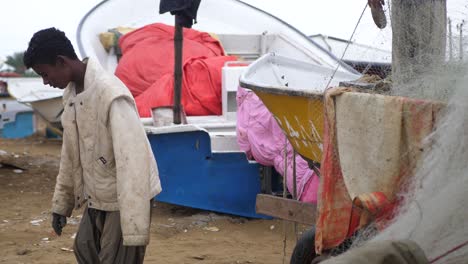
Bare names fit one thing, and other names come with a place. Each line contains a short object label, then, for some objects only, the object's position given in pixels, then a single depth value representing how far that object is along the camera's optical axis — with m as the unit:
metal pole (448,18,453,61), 3.17
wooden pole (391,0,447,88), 3.34
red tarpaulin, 8.43
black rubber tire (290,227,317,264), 4.47
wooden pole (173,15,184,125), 7.34
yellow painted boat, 4.48
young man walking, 3.69
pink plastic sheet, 6.86
